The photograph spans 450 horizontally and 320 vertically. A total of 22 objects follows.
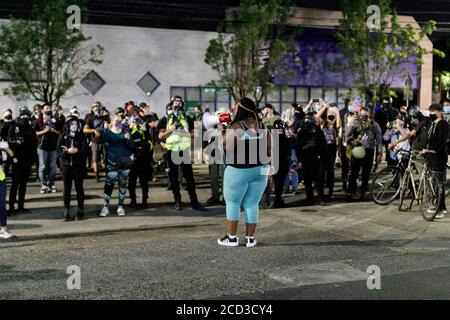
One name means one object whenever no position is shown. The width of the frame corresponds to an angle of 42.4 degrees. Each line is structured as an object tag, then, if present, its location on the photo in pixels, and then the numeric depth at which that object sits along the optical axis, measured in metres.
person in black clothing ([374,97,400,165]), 16.95
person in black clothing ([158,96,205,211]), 10.29
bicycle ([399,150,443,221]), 9.72
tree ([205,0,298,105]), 23.17
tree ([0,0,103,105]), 19.00
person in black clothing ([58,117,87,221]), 9.55
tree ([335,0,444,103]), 23.28
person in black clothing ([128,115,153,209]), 10.45
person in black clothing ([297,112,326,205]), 11.05
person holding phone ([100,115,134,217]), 10.03
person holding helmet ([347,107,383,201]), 11.38
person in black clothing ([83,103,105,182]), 13.88
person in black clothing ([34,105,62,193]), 12.23
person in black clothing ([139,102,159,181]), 13.57
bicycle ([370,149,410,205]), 10.92
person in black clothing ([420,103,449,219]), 9.76
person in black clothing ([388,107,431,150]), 10.05
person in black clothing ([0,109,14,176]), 10.24
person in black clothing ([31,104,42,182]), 13.54
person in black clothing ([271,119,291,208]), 10.92
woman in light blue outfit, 7.19
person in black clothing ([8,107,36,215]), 10.01
